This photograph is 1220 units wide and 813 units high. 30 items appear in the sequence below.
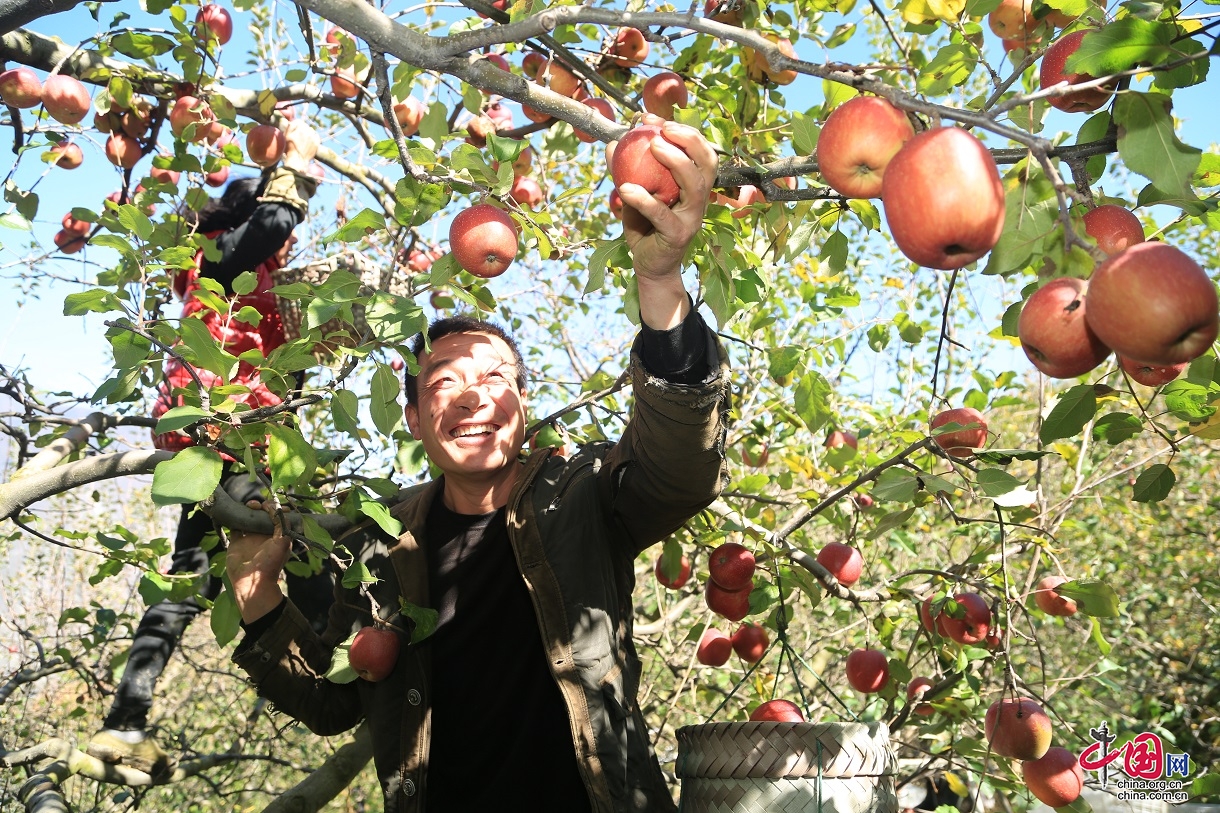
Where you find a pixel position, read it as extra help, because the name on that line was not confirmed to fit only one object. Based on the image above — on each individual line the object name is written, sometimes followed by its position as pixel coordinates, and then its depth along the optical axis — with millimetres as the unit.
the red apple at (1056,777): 2143
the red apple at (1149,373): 1284
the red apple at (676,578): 2554
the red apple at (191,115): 2486
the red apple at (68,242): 3096
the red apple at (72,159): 3356
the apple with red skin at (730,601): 2426
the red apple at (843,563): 2441
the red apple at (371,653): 1821
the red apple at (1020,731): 2068
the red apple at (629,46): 2480
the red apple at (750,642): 2732
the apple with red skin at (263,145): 2789
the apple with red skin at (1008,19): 1776
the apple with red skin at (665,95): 2139
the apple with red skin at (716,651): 2785
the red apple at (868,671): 2475
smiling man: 1634
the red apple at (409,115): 3380
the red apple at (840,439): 2797
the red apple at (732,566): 2340
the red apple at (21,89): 2622
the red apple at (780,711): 2157
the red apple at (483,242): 1545
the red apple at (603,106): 1993
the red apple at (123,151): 2768
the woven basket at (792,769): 1510
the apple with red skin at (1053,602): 2383
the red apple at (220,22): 3094
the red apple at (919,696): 2518
